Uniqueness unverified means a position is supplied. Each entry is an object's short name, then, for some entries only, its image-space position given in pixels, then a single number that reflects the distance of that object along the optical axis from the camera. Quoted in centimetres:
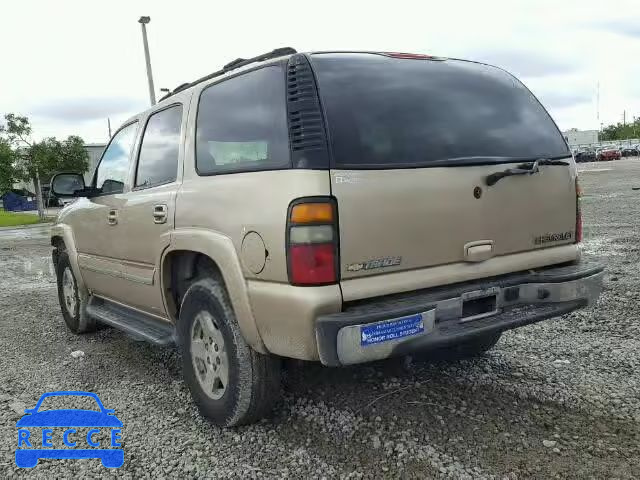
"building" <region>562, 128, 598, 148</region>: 9811
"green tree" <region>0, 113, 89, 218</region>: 2886
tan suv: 273
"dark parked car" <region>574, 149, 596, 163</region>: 6306
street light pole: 1766
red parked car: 6112
